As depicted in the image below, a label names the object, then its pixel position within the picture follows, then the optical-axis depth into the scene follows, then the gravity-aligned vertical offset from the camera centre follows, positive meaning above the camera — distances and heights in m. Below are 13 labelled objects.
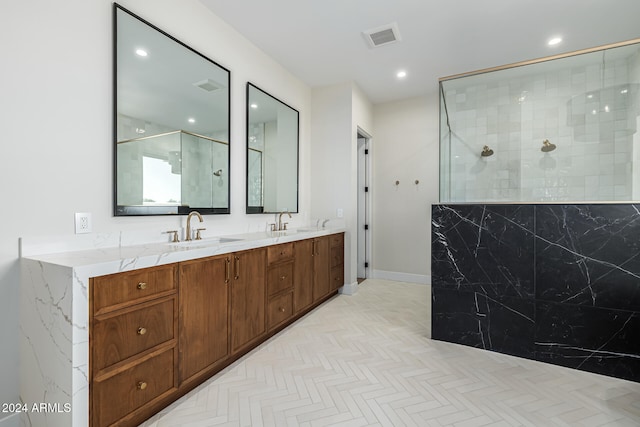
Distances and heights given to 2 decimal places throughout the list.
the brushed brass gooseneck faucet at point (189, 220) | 2.31 -0.07
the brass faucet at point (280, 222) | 3.62 -0.13
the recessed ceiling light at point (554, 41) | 3.09 +1.83
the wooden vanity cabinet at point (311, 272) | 3.09 -0.69
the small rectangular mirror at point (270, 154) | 3.17 +0.69
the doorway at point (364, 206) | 5.00 +0.09
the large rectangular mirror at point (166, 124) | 1.98 +0.67
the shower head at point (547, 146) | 2.38 +0.54
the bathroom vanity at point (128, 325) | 1.32 -0.62
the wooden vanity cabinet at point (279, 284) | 2.62 -0.69
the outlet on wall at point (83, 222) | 1.76 -0.07
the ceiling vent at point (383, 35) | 2.93 +1.83
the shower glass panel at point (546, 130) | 2.18 +0.68
